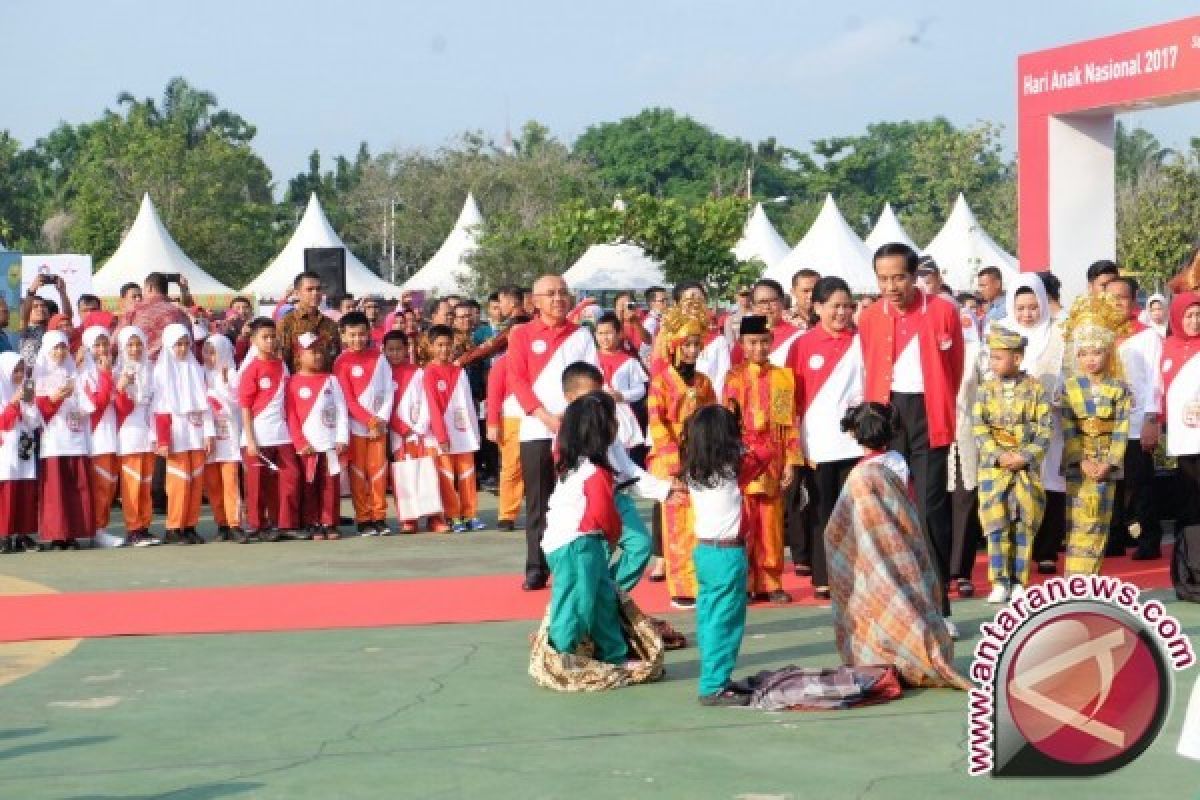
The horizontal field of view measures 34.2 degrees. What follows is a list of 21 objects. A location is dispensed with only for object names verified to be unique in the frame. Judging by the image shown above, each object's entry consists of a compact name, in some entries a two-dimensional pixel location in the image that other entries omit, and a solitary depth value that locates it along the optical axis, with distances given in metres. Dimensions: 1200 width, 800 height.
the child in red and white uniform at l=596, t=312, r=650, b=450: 11.52
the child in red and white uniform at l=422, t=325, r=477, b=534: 14.80
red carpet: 9.99
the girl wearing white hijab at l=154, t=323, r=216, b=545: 13.93
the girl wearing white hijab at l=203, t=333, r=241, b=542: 14.14
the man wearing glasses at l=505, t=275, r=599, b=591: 11.18
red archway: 20.05
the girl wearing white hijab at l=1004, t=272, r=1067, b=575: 10.56
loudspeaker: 20.12
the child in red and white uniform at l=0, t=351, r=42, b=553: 13.58
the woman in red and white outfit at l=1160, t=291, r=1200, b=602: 10.81
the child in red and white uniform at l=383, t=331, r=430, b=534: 14.80
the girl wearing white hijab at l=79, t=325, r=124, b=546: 13.80
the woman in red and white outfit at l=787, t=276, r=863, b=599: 10.28
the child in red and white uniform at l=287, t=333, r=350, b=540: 14.11
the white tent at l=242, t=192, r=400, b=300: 38.75
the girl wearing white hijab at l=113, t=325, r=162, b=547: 13.92
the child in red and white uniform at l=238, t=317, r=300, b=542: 14.02
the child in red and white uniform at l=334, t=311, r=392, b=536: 14.45
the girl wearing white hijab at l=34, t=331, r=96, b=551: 13.66
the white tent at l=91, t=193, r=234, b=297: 37.84
